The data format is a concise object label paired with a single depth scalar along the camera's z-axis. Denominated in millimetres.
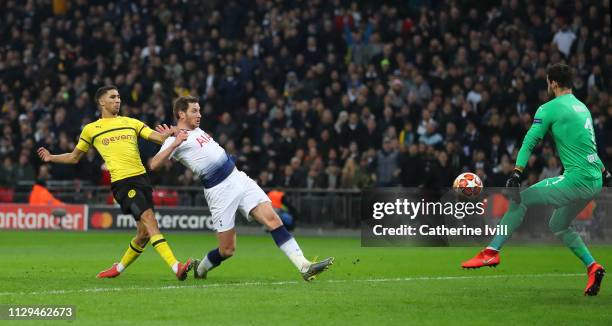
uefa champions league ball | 14310
